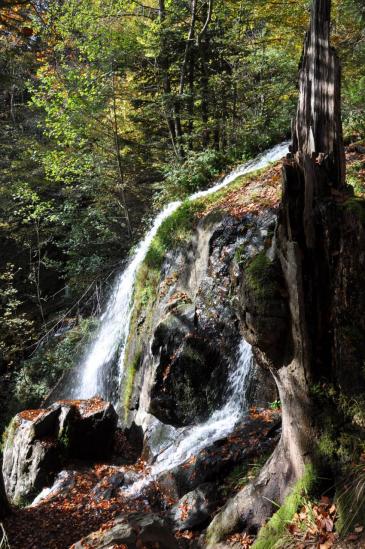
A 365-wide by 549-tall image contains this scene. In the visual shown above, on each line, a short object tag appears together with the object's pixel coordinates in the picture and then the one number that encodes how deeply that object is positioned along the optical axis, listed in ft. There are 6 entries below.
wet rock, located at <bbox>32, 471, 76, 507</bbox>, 24.55
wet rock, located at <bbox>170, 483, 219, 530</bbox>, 15.65
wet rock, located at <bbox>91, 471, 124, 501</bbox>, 22.73
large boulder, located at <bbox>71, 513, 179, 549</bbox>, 12.91
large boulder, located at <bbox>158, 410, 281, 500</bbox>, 17.43
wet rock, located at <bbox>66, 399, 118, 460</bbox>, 28.58
